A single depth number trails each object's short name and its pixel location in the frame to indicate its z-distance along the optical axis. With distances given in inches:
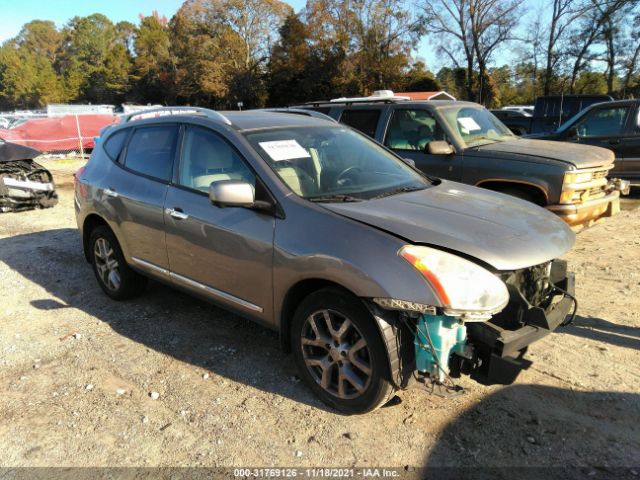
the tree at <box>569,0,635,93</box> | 1334.2
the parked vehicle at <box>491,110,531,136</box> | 631.8
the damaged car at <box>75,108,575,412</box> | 103.8
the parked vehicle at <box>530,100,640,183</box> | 354.0
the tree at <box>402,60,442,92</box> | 1934.1
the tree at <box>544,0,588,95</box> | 1363.2
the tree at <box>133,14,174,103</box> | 2807.6
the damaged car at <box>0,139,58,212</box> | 359.3
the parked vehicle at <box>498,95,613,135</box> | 594.9
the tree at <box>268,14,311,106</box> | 2057.8
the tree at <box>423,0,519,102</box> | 1561.3
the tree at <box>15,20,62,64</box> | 4576.8
